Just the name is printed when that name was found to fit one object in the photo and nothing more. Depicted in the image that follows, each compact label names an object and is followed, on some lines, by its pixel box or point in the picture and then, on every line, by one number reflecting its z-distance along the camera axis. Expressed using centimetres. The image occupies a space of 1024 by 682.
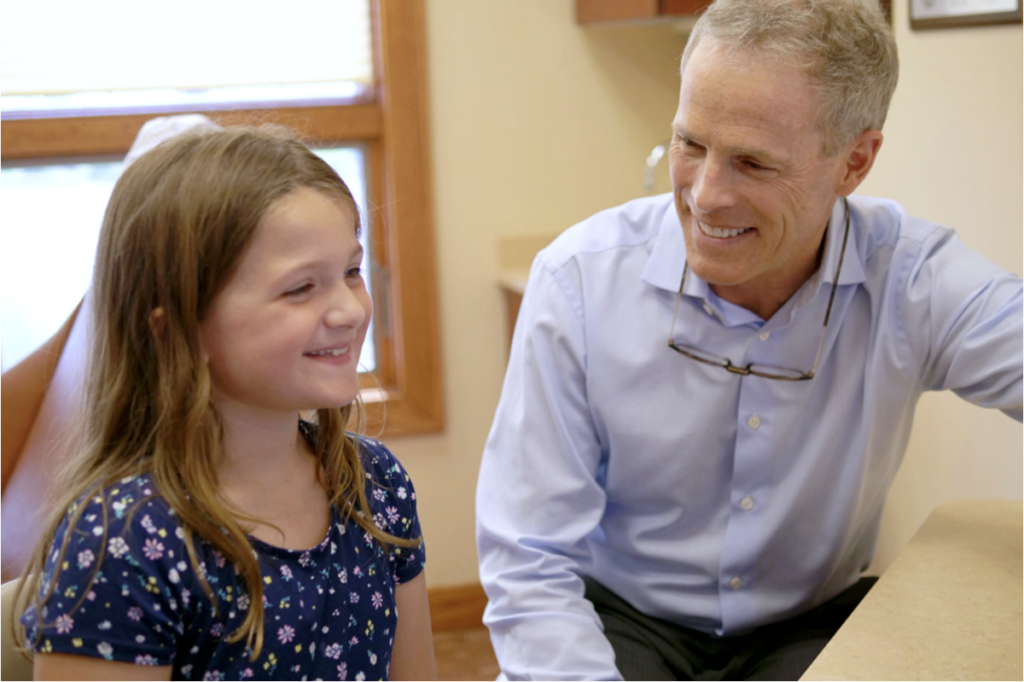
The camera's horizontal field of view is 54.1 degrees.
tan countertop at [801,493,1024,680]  98
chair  93
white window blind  243
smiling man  134
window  248
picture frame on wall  170
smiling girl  79
